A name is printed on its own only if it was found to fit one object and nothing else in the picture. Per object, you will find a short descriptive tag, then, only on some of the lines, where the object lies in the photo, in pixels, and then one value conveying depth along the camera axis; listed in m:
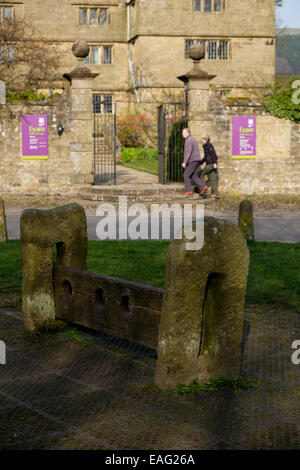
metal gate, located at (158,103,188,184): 20.11
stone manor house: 36.47
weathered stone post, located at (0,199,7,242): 11.54
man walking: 17.97
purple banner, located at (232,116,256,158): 19.48
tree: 23.38
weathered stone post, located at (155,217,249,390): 4.88
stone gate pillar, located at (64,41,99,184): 19.14
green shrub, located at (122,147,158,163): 32.47
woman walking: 18.61
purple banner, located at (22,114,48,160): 19.06
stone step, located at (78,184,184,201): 18.25
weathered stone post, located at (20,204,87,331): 6.34
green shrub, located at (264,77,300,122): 19.53
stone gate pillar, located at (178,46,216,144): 19.34
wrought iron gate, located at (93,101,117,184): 22.31
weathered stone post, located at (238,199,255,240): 11.54
